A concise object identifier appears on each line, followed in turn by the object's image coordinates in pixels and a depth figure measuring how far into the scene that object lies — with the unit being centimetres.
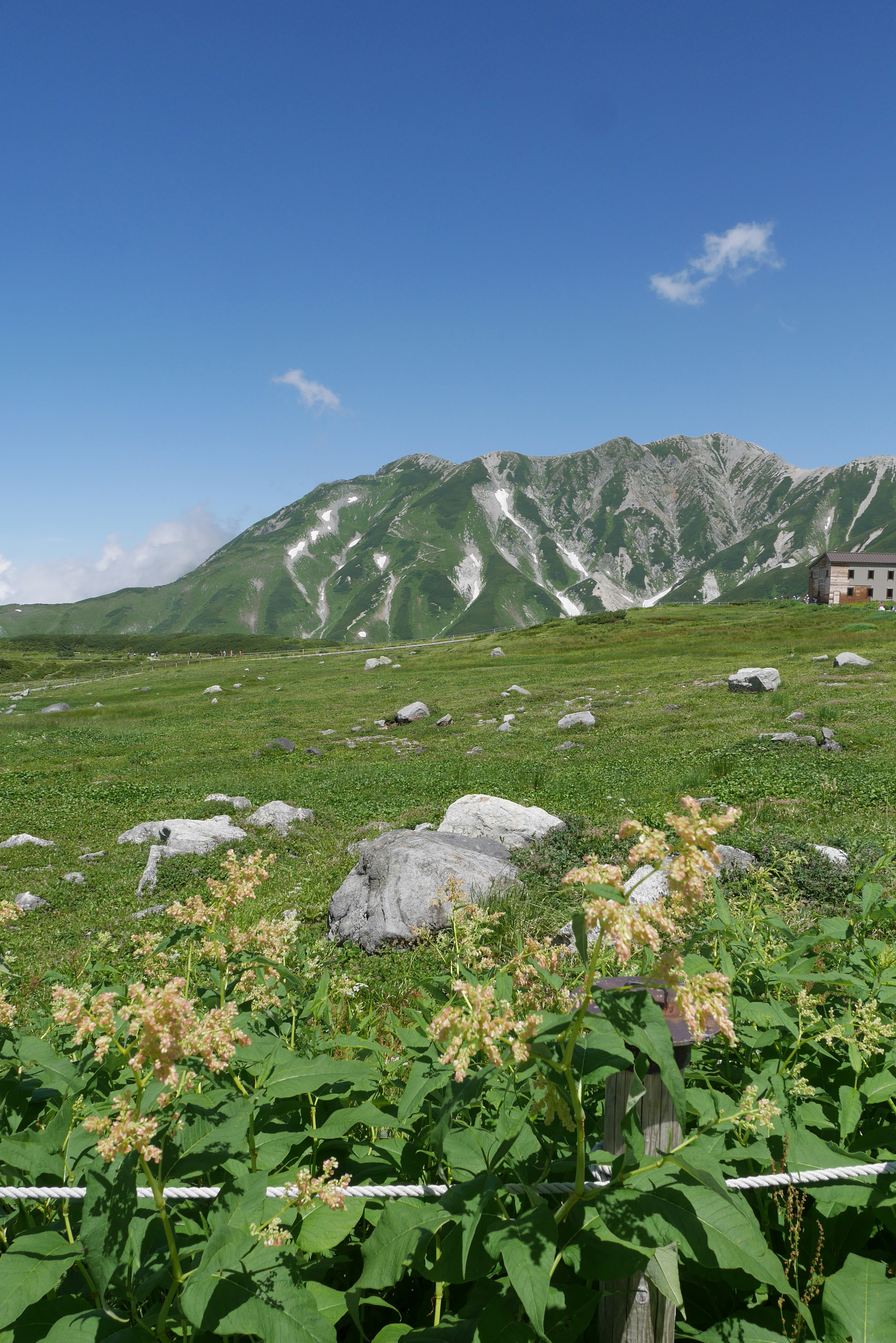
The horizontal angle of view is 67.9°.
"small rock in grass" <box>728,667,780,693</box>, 3853
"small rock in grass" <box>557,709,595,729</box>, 3188
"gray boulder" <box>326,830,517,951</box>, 1126
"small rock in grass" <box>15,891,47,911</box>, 1475
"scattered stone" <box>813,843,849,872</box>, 1180
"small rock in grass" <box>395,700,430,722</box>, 4047
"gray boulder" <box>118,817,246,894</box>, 1619
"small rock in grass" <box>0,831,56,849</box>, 1917
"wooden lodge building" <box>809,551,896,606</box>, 13738
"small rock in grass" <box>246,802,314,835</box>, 1922
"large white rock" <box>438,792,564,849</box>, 1529
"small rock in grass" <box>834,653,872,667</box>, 4559
